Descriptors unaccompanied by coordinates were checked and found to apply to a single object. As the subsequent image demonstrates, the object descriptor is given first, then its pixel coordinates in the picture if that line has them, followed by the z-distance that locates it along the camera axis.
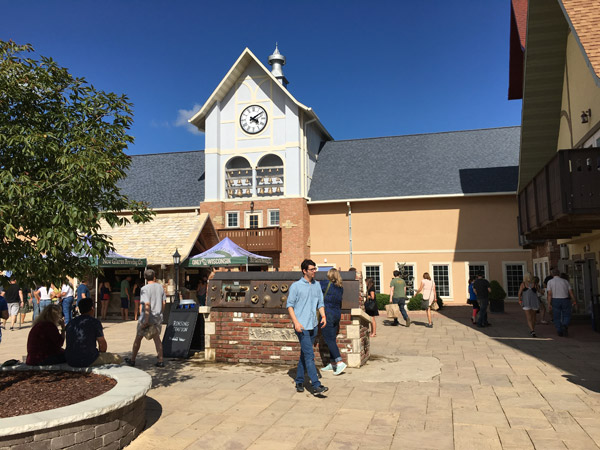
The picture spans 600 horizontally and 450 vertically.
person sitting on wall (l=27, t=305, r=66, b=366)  6.53
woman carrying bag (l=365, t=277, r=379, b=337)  14.52
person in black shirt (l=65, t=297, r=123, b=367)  6.35
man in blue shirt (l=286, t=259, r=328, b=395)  6.88
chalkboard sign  9.85
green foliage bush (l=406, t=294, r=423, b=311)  21.45
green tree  5.11
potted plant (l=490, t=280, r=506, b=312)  20.23
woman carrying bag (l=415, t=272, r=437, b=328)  15.20
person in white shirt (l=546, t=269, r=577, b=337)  12.19
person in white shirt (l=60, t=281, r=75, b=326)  14.53
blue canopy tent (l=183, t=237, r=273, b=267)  16.91
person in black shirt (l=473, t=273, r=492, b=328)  14.85
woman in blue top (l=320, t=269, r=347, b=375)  8.02
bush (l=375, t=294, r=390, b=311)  22.33
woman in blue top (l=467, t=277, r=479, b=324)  16.22
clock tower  26.38
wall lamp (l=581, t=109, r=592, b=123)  13.10
